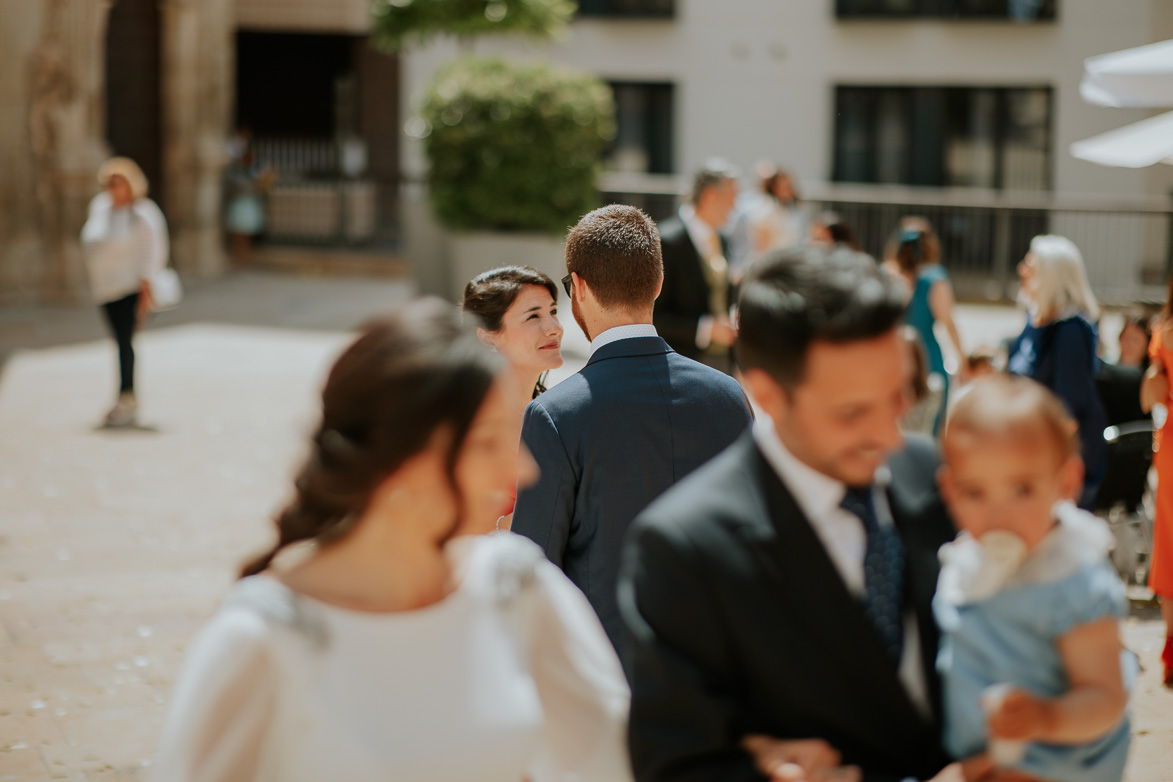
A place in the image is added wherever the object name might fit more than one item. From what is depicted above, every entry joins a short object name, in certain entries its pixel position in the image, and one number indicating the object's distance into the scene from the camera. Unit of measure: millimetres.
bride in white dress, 2006
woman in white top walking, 11320
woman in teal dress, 9953
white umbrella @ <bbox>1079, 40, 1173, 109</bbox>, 7457
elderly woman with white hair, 6711
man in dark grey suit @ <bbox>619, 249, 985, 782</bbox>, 2084
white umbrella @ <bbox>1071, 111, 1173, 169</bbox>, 7477
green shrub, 15664
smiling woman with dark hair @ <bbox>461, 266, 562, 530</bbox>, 4262
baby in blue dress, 2131
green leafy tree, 17359
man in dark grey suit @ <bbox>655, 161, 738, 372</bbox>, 8906
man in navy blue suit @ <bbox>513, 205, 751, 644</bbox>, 3684
